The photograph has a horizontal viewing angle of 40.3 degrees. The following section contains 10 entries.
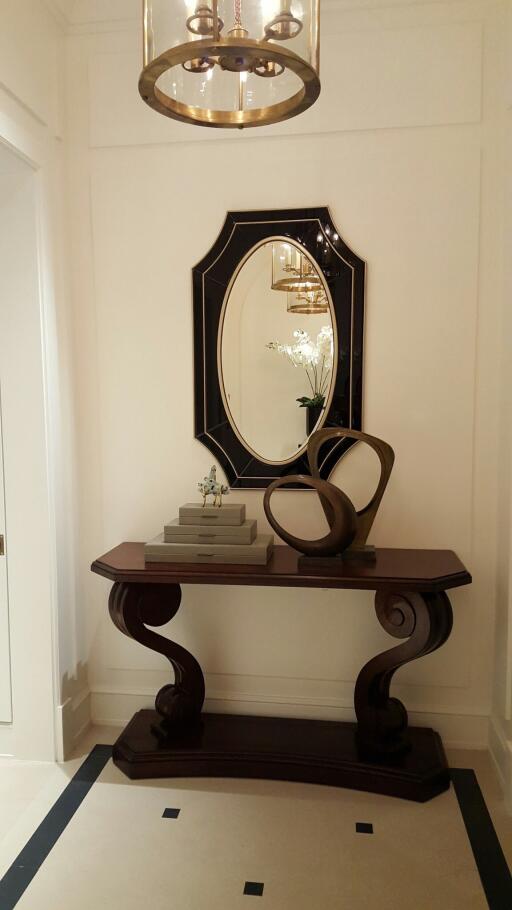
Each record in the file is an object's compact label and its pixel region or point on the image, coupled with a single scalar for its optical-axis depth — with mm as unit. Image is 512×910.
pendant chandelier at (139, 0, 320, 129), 1271
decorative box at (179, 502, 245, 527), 2660
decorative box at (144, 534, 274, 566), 2615
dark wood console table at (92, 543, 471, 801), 2553
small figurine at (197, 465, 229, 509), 2730
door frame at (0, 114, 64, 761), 2764
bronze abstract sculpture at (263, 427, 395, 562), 2557
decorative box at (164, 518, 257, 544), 2645
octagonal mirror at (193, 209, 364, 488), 2879
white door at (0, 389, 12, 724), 2910
